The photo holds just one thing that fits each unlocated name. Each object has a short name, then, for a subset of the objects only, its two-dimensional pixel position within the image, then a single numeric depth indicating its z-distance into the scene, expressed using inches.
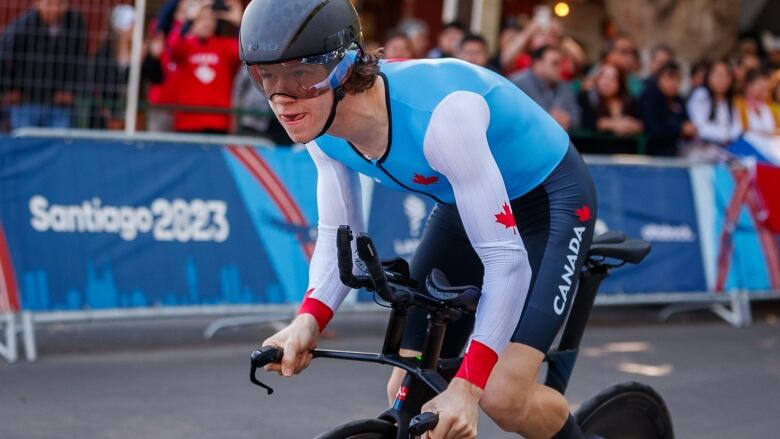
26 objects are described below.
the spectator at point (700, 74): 499.5
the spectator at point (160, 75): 410.9
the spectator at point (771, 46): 729.6
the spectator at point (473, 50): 424.5
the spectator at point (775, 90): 547.6
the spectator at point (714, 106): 484.1
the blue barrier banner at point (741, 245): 419.2
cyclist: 132.4
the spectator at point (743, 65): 534.8
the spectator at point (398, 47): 434.0
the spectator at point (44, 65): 381.1
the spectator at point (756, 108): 496.7
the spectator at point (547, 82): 427.8
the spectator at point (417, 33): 473.4
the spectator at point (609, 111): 470.3
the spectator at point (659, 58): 496.4
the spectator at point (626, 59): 498.6
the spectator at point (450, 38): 454.0
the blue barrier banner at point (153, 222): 314.8
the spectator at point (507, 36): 492.6
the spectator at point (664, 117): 477.4
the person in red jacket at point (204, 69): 410.6
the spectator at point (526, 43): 474.0
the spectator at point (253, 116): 428.5
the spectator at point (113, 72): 393.4
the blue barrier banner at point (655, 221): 403.5
